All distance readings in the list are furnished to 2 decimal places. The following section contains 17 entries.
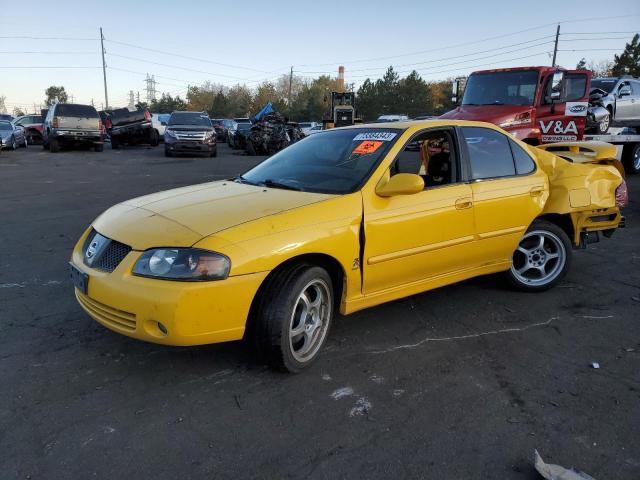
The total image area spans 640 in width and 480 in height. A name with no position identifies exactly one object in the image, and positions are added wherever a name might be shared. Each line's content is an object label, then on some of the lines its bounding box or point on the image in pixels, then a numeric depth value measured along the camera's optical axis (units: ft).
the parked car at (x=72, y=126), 66.49
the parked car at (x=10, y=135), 68.36
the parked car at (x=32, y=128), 87.97
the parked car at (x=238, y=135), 82.07
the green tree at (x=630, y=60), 145.79
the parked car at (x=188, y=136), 62.23
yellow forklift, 96.82
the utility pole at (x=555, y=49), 161.48
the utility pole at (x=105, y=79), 178.81
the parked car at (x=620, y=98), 43.29
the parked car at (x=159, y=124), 88.50
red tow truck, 32.86
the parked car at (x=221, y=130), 108.99
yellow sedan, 9.48
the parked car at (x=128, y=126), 76.89
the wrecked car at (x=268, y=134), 69.62
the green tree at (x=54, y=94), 298.35
